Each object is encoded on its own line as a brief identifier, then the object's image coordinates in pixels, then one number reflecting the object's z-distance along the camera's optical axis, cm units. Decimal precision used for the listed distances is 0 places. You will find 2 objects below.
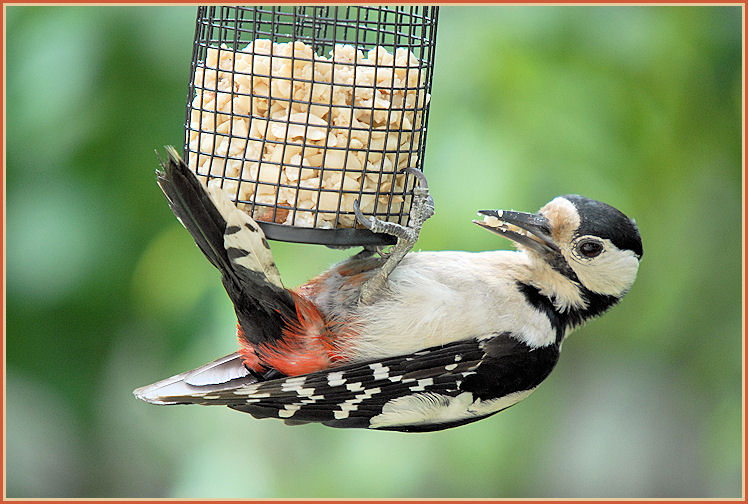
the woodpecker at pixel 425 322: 418
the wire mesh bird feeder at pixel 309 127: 403
